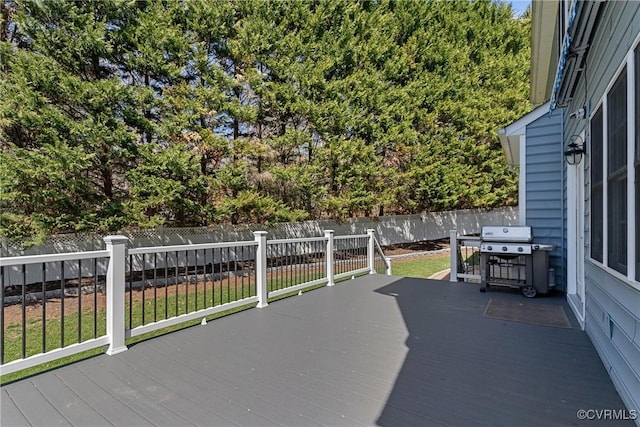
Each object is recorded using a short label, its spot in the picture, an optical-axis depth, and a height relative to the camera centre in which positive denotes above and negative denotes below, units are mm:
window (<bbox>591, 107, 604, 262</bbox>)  2602 +185
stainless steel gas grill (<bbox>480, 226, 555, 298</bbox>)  4652 -704
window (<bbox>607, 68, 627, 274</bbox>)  1987 +234
